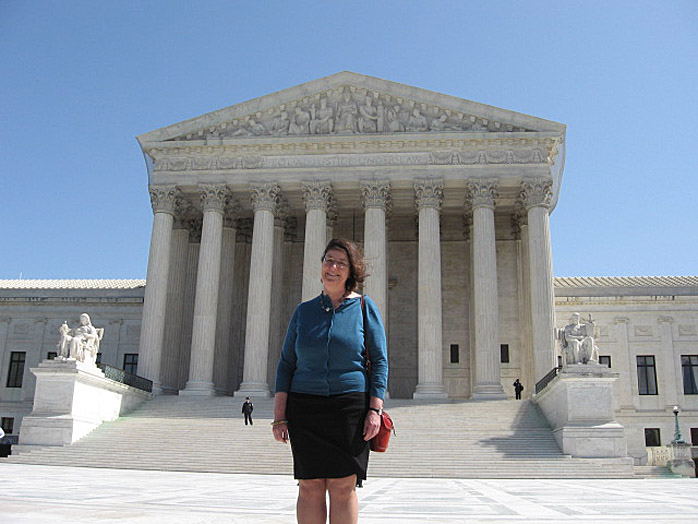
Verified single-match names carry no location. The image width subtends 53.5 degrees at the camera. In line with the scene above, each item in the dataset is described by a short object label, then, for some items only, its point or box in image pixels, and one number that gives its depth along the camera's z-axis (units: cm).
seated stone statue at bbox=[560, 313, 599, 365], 2781
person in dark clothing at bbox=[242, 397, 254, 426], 2988
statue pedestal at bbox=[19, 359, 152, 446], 2830
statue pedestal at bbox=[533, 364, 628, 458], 2622
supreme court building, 3750
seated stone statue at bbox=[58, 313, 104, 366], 3009
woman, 521
